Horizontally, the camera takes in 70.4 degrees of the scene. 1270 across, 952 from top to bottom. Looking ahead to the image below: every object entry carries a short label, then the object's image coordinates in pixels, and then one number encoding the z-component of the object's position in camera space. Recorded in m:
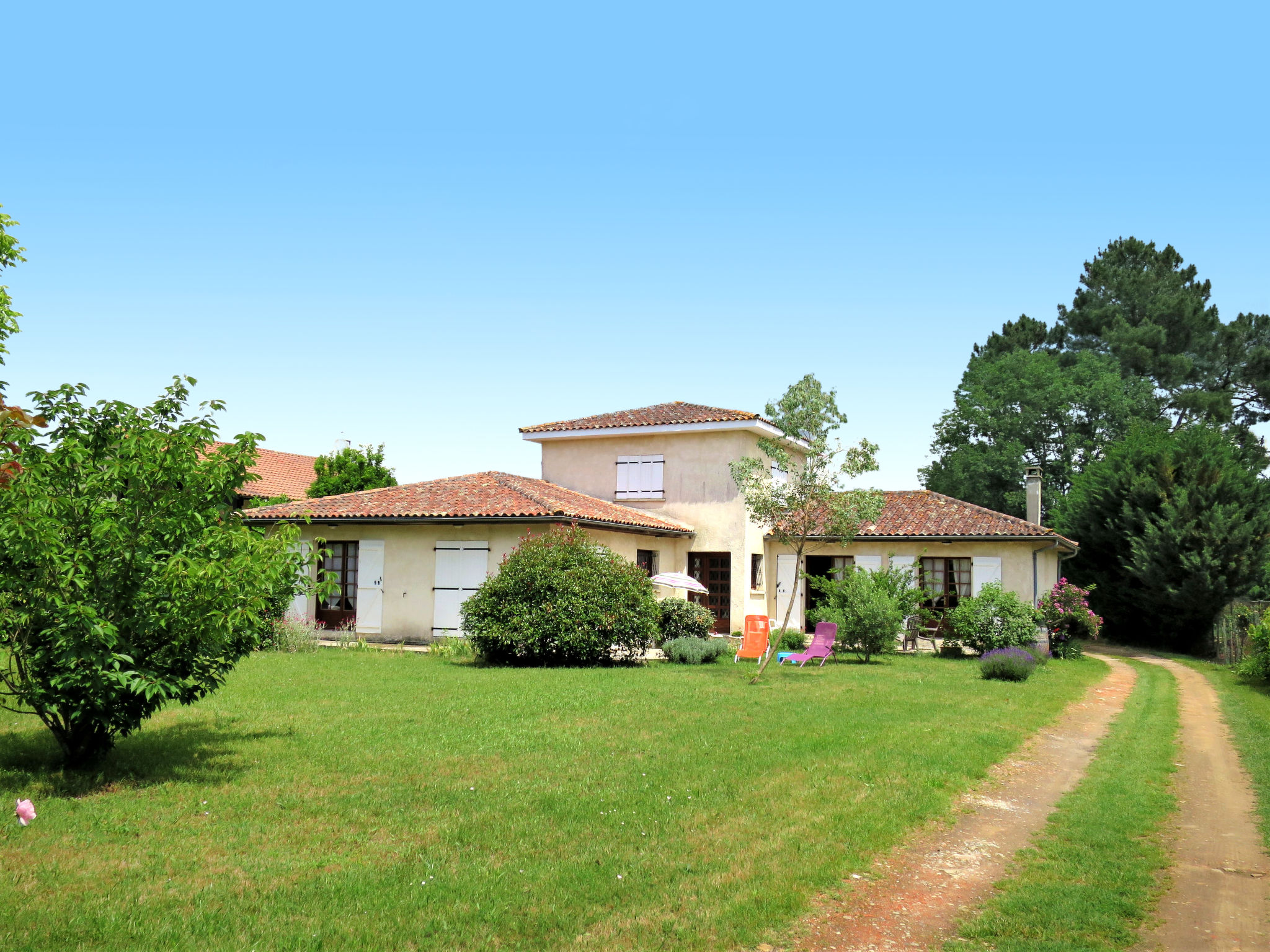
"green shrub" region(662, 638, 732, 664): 17.92
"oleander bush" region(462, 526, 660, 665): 16.50
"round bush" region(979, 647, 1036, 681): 16.09
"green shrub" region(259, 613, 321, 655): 18.33
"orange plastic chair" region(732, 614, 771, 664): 18.89
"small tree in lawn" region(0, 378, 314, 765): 6.52
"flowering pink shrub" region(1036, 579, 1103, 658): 22.53
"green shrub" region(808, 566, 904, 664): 18.53
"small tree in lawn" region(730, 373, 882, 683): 14.66
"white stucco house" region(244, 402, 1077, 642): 20.73
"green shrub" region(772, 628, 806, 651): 22.31
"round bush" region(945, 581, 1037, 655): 20.06
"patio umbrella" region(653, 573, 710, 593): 20.02
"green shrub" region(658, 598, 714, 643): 19.45
